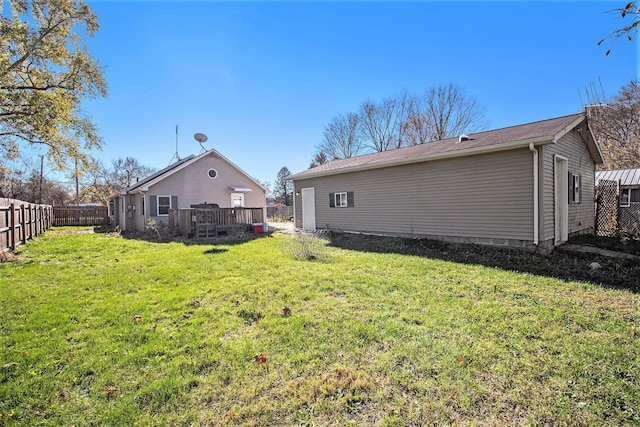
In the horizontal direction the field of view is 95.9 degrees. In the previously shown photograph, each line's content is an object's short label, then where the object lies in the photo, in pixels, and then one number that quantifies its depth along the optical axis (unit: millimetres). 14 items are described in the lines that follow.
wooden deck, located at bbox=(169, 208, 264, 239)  12664
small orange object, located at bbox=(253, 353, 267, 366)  2746
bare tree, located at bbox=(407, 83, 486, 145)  24938
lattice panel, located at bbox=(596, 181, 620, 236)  10844
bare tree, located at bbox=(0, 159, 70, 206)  24514
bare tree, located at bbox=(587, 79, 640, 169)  18453
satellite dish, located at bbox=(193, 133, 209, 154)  18609
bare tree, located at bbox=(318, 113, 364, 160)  29391
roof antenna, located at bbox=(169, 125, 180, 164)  22902
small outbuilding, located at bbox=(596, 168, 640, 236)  10602
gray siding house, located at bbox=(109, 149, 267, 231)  15742
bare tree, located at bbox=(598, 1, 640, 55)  2670
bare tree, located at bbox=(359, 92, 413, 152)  26703
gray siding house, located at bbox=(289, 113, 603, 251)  7582
